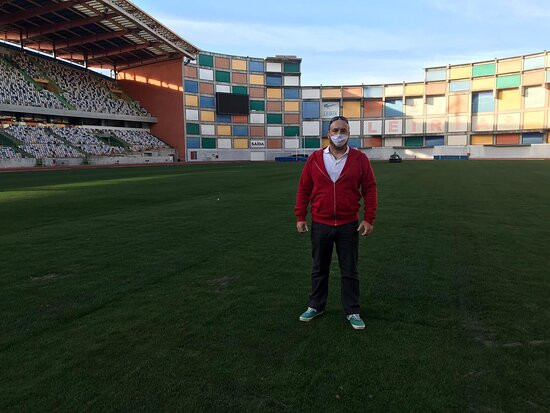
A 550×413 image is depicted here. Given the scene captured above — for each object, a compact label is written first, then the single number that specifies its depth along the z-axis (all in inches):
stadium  111.8
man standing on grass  152.3
